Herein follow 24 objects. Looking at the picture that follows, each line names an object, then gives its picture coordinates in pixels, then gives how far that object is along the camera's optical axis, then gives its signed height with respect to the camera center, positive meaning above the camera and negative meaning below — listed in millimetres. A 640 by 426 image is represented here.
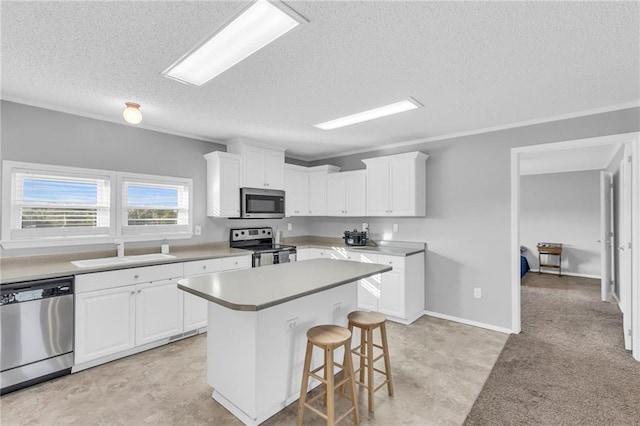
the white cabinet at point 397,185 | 4137 +400
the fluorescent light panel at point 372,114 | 2977 +1038
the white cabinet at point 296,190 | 5082 +397
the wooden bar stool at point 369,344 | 2191 -981
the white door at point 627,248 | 3102 -351
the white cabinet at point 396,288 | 3906 -978
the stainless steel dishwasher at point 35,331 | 2367 -934
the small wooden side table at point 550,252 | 6816 -840
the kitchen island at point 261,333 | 1964 -815
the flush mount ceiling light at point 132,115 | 2713 +860
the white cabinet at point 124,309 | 2715 -907
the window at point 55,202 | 2850 +117
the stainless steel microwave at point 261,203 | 4312 +150
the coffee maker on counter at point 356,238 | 4688 -365
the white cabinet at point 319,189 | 5254 +423
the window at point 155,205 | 3576 +105
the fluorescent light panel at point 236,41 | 1622 +1046
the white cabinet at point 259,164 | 4297 +721
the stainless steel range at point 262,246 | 4139 -473
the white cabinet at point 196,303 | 3401 -989
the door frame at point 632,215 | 2934 -14
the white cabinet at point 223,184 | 4094 +396
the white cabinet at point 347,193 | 4785 +324
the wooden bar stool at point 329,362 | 1893 -951
